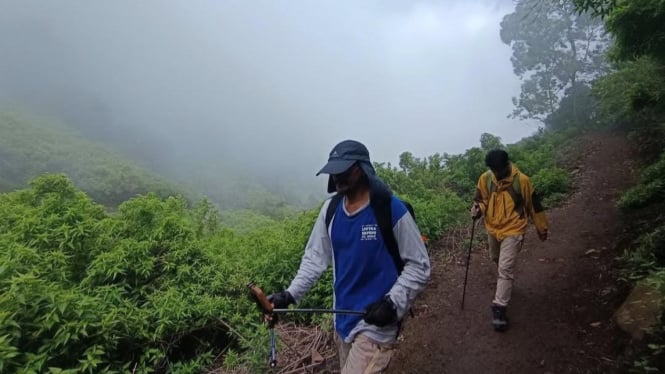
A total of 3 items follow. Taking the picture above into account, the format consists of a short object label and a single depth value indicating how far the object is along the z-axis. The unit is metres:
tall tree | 32.56
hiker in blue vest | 2.64
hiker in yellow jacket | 4.92
